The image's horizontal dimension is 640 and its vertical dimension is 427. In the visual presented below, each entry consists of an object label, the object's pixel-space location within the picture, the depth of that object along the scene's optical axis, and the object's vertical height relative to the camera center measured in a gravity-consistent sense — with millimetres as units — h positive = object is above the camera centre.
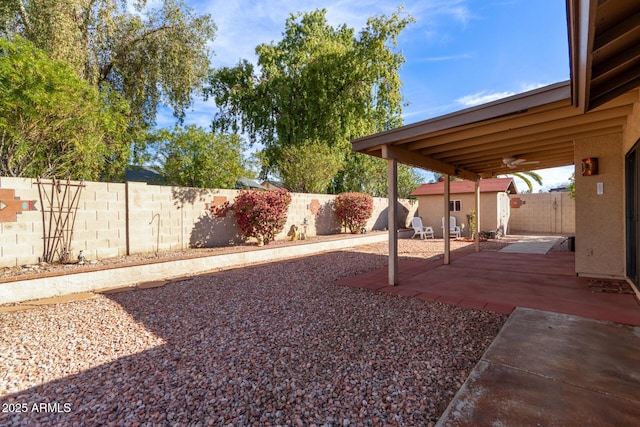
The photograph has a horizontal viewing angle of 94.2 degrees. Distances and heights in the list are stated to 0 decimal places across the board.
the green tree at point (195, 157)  10094 +1939
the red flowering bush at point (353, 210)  13648 +124
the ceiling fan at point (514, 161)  6684 +1171
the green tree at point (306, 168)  14758 +2238
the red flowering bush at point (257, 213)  9508 +9
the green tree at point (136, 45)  9680 +6663
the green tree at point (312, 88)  18141 +8130
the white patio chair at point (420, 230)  14316 -865
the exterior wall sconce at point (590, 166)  5402 +827
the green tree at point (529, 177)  20252 +2384
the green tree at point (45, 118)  6020 +2197
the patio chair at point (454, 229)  13841 -795
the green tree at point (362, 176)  22078 +2847
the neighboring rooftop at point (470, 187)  14008 +1265
